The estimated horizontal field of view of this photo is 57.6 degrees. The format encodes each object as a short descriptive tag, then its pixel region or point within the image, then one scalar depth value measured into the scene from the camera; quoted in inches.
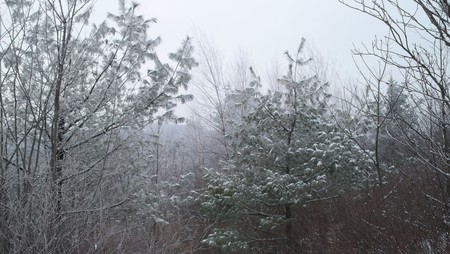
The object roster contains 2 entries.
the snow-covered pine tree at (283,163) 362.9
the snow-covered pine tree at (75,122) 187.8
